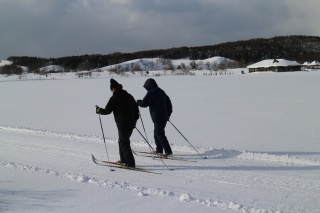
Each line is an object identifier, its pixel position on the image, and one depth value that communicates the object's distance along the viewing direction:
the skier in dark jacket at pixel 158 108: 7.06
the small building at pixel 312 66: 89.59
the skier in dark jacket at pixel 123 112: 6.23
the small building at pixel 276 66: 82.19
